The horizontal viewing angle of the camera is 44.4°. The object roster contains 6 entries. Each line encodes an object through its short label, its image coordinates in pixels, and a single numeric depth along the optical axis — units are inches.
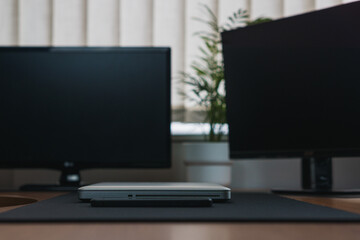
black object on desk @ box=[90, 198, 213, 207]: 25.8
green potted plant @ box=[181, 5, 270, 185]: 48.4
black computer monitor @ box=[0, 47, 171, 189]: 47.7
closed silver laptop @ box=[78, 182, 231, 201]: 28.5
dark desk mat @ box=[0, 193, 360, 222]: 20.8
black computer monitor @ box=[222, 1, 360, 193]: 40.1
